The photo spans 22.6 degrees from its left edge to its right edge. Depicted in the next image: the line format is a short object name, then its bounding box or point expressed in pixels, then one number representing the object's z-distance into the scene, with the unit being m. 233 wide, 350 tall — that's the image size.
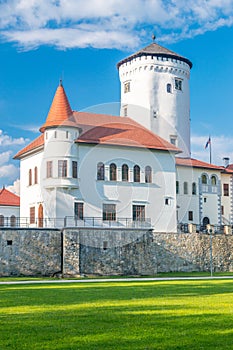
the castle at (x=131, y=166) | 41.38
